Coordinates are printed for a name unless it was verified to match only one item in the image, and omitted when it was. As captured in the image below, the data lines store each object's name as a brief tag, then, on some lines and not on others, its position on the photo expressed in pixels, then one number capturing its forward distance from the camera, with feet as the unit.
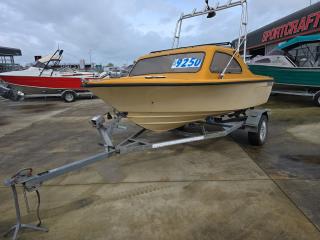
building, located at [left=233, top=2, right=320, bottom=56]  49.03
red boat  45.55
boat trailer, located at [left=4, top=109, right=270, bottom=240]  9.36
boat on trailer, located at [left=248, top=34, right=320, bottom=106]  33.40
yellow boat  13.67
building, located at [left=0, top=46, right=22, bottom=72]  118.67
